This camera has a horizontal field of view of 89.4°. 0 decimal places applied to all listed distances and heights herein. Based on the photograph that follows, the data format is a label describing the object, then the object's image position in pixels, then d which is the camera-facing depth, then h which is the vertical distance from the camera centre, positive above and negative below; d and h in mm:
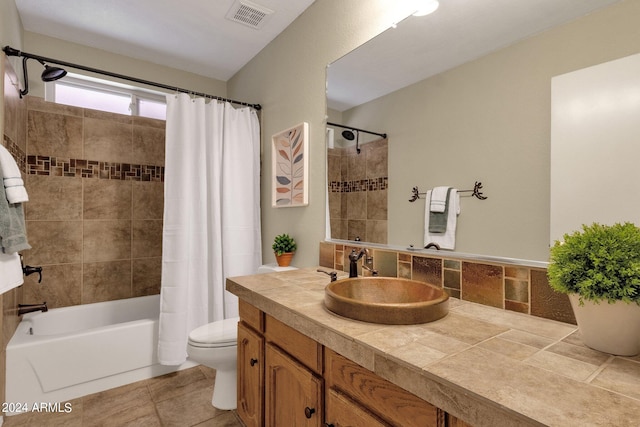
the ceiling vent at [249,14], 2113 +1349
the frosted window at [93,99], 2686 +988
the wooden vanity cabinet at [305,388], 770 -533
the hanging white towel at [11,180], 1488 +151
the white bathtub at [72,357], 1868 -915
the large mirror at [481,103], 1009 +433
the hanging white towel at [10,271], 1425 -271
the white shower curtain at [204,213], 2223 -10
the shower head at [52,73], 2107 +913
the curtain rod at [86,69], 1860 +930
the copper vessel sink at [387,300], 951 -307
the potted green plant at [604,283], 715 -168
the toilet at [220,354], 1776 -784
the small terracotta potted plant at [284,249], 2246 -261
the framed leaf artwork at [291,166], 2146 +322
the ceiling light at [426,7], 1383 +887
